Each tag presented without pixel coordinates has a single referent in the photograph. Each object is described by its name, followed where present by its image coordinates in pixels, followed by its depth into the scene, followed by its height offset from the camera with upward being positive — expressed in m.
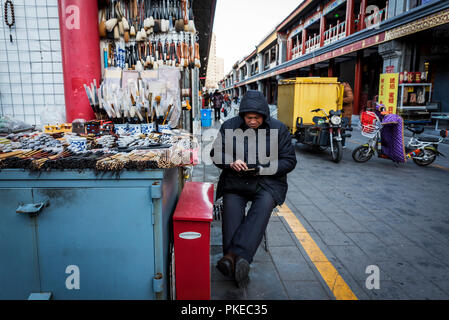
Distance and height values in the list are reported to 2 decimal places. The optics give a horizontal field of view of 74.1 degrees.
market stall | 1.83 -0.69
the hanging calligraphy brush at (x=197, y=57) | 4.20 +0.73
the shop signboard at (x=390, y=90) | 11.98 +0.77
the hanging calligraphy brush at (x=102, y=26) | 3.52 +0.96
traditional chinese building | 11.72 +3.01
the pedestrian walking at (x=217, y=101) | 16.72 +0.44
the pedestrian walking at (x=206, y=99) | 23.69 +0.76
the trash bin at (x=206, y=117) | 14.01 -0.39
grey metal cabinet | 1.84 -0.79
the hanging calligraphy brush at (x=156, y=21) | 3.69 +1.07
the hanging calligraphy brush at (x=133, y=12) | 3.67 +1.18
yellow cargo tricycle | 8.77 +0.23
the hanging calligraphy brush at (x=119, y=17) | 3.58 +1.08
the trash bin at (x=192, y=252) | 2.05 -0.99
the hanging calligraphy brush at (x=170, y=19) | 3.76 +1.12
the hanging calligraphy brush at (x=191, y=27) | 3.84 +1.05
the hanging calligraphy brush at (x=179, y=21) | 3.76 +1.09
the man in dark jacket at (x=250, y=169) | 2.46 -0.53
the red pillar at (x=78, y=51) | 3.24 +0.64
